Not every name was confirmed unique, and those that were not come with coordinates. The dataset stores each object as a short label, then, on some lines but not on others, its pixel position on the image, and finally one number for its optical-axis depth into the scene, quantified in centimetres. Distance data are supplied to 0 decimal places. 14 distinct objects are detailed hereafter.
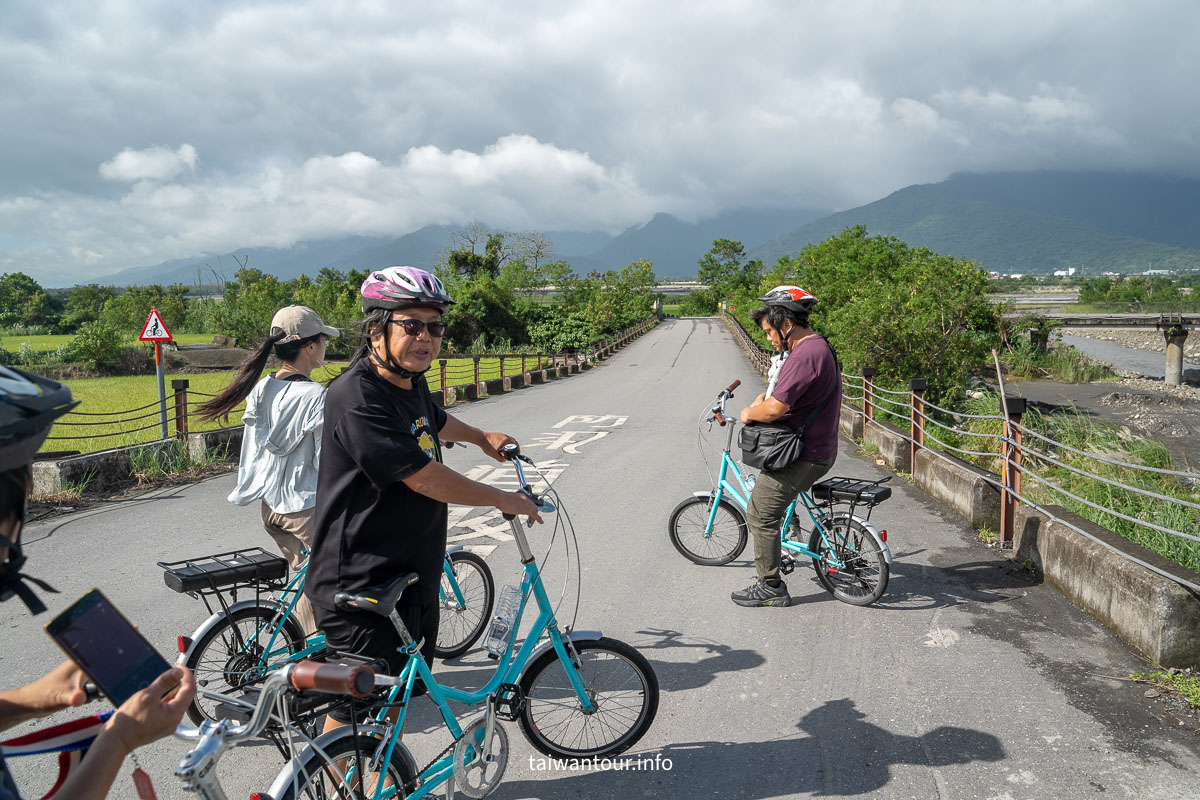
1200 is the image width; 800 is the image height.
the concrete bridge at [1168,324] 4641
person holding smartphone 129
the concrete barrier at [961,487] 742
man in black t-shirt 260
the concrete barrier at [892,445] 1038
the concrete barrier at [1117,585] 434
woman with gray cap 388
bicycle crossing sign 1304
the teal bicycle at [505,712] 247
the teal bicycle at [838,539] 535
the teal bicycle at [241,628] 345
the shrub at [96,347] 3594
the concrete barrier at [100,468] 867
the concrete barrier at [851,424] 1339
